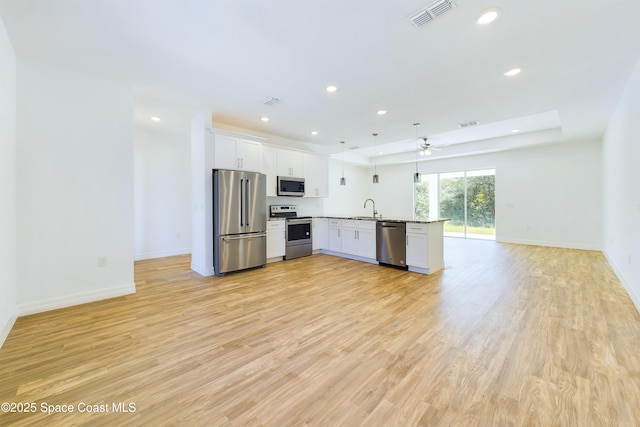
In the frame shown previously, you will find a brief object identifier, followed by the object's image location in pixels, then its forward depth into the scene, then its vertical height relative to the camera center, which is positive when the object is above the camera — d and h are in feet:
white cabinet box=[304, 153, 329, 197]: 21.21 +3.29
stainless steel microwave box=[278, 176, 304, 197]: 19.15 +2.13
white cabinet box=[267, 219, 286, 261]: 17.76 -1.86
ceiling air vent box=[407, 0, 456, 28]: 6.69 +5.50
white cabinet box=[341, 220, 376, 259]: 17.43 -1.78
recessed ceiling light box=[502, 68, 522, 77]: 10.06 +5.66
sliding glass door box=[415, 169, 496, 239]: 27.02 +1.34
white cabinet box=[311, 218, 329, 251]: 20.76 -1.63
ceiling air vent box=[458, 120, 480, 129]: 16.72 +5.99
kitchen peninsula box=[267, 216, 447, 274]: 14.82 -1.89
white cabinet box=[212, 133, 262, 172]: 14.92 +3.74
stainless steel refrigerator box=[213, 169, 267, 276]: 14.51 -0.42
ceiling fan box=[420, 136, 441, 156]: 20.92 +5.27
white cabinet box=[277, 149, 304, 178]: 19.24 +3.96
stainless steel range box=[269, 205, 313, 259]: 18.92 -1.39
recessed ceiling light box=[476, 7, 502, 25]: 6.91 +5.51
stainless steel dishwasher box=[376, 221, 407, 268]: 15.66 -1.90
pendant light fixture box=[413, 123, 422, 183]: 17.28 +6.02
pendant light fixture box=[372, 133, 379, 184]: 19.28 +6.24
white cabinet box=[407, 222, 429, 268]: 14.70 -1.91
